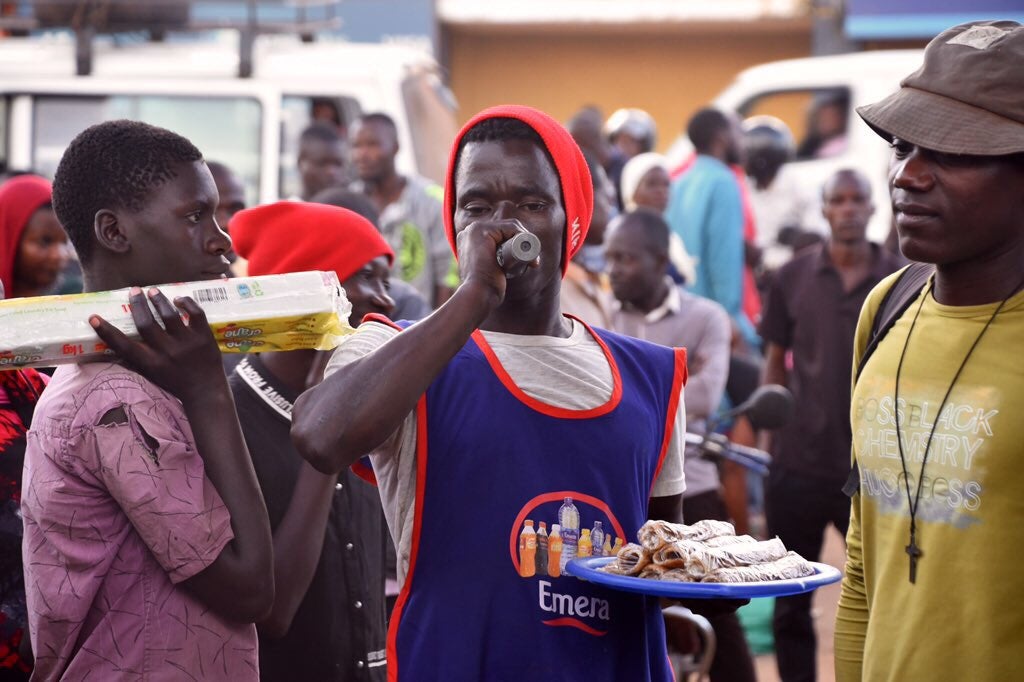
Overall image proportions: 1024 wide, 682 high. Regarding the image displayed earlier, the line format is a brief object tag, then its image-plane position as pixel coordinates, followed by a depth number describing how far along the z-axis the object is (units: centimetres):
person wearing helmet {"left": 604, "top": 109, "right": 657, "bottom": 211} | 1272
